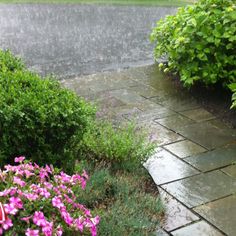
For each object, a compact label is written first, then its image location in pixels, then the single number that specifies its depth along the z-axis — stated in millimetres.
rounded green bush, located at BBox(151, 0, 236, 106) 5664
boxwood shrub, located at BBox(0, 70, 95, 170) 3199
